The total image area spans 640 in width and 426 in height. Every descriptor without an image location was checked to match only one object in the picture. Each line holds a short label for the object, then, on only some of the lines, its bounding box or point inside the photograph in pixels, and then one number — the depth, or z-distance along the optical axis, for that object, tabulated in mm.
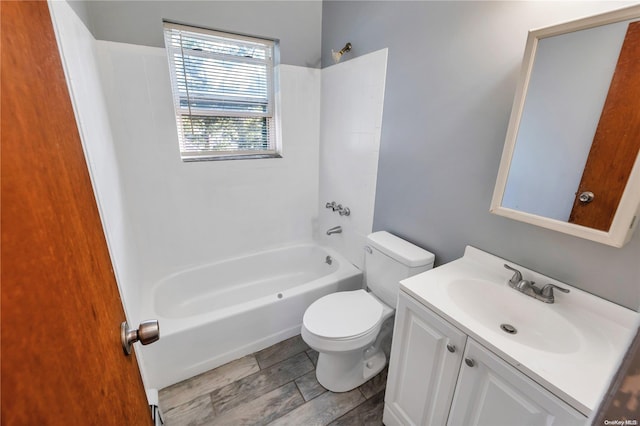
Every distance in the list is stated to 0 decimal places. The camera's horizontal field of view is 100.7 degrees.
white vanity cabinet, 758
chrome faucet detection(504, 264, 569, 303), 1011
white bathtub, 1575
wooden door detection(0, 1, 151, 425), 279
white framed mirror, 824
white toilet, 1406
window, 1893
